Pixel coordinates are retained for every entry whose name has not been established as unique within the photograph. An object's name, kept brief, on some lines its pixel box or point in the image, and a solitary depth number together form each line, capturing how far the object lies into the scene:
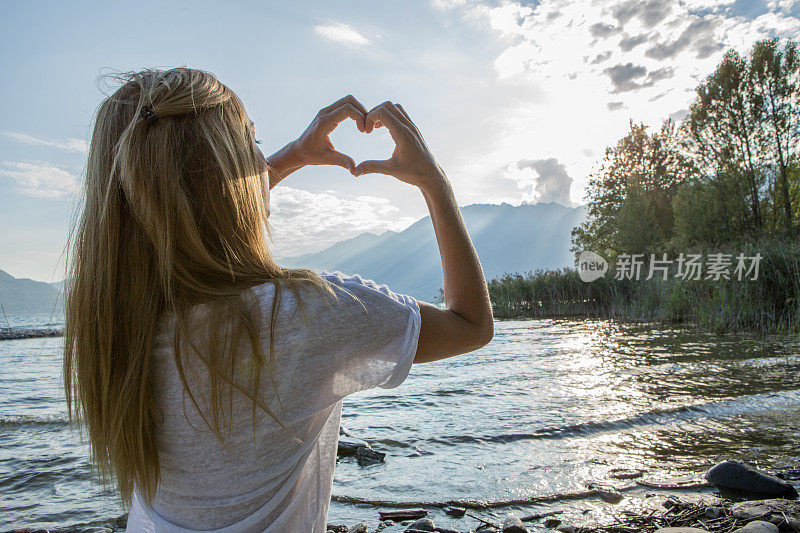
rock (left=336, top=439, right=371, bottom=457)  4.29
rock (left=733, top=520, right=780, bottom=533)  2.42
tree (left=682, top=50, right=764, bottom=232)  27.23
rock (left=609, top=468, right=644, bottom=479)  3.47
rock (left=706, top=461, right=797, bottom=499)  3.11
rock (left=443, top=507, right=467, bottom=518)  2.98
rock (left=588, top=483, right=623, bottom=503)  3.11
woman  0.93
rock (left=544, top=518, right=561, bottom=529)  2.80
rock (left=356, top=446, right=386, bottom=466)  4.05
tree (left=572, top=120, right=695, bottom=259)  33.62
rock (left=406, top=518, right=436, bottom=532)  2.76
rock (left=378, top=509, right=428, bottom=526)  2.98
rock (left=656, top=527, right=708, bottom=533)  2.41
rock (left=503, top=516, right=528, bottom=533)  2.71
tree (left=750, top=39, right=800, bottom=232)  26.52
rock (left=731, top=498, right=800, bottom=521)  2.66
